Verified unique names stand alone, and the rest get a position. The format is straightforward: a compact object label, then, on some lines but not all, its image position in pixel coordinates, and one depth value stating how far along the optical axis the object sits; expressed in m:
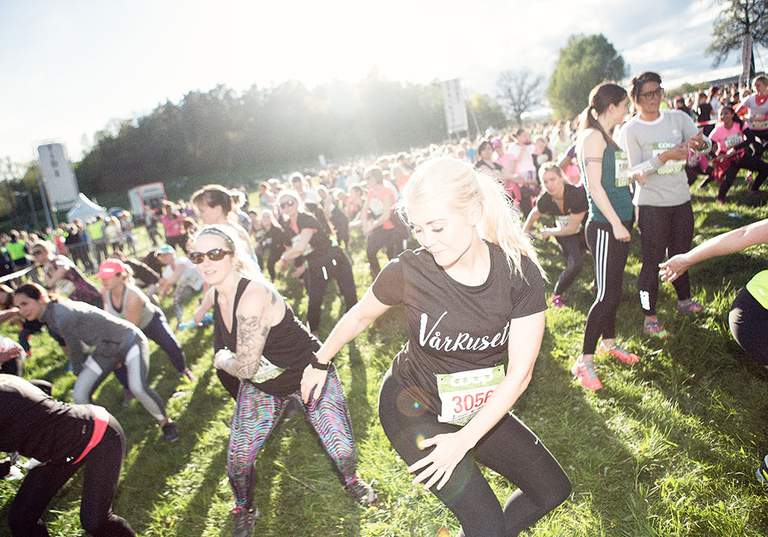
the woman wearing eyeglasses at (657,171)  3.75
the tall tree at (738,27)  29.80
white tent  29.03
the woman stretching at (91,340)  4.18
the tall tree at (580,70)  69.62
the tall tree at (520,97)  93.94
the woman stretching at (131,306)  5.02
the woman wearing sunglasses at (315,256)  5.50
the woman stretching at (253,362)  2.77
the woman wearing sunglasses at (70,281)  6.14
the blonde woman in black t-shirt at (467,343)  1.81
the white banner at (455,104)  34.25
